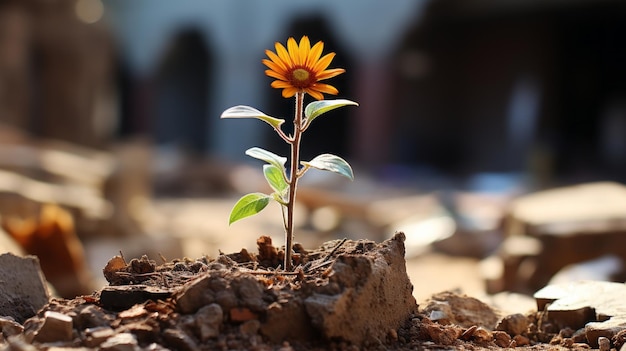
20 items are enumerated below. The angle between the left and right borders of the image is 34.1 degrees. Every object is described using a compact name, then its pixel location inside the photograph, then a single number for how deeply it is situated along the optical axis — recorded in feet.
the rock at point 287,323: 2.32
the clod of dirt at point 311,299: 2.32
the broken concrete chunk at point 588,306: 2.74
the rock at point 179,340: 2.22
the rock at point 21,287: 2.79
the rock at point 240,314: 2.32
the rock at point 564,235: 6.08
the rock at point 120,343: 2.17
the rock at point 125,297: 2.43
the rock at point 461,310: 2.96
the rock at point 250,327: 2.30
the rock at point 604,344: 2.61
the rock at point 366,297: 2.33
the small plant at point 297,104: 2.56
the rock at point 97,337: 2.22
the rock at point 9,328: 2.45
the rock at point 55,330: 2.26
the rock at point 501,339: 2.69
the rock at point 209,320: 2.26
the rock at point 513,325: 2.93
